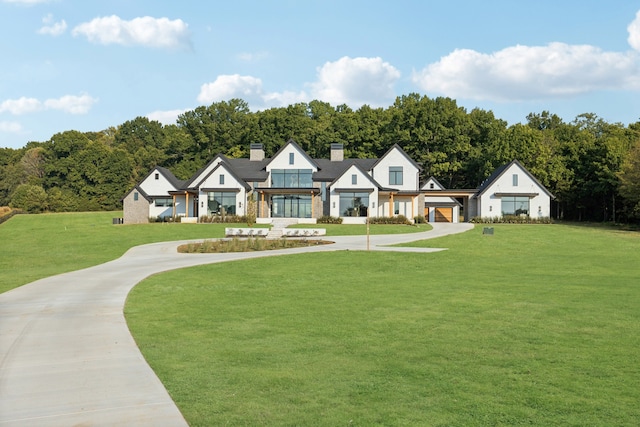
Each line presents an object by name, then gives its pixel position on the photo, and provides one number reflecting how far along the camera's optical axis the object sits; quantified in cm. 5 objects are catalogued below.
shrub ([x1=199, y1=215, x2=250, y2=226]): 4900
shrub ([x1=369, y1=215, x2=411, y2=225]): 4941
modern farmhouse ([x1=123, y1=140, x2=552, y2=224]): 5200
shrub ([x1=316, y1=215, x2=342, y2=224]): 4944
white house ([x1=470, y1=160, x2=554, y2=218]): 5547
